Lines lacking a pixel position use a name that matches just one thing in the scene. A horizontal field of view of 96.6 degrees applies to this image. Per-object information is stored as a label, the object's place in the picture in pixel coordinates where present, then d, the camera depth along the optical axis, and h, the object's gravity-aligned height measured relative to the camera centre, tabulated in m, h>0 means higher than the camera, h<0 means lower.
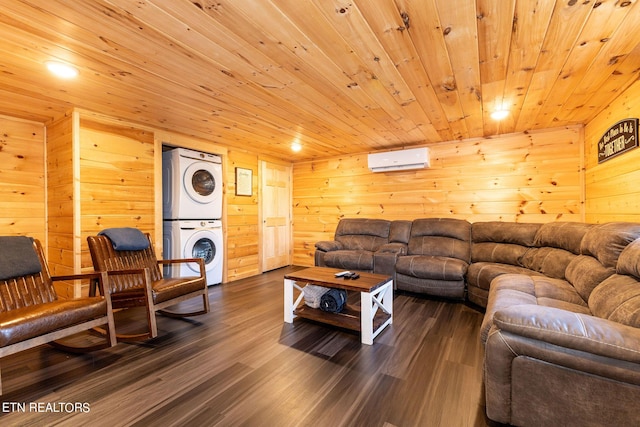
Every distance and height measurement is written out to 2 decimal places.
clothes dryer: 3.75 +0.43
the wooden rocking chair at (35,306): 1.70 -0.61
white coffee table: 2.32 -0.83
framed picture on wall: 4.57 +0.55
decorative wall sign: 2.34 +0.65
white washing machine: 3.74 -0.41
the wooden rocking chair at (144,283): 2.36 -0.63
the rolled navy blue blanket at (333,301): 2.69 -0.83
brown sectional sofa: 1.18 -0.61
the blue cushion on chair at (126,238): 2.73 -0.22
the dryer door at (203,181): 3.83 +0.48
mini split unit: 4.32 +0.84
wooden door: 5.10 +0.00
